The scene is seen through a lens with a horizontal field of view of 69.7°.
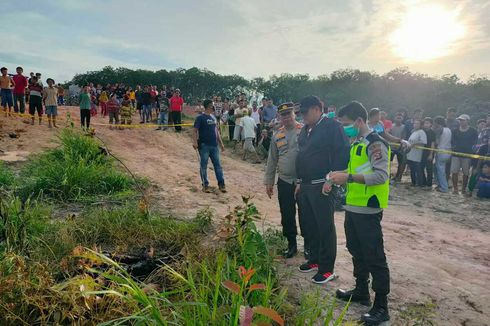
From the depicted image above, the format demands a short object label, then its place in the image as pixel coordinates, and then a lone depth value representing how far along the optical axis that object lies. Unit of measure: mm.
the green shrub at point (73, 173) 5688
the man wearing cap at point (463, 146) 8695
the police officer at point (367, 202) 2787
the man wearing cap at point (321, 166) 3414
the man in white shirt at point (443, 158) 8922
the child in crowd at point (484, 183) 8133
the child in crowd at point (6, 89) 10734
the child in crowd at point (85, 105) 11141
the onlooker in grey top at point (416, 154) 9039
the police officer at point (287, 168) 4070
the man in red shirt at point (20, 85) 10969
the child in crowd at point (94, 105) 17531
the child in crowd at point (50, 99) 10586
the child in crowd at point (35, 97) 10655
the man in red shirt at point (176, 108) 13422
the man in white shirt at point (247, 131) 11664
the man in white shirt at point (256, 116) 13334
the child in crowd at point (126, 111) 13767
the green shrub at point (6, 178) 5782
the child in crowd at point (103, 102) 17569
